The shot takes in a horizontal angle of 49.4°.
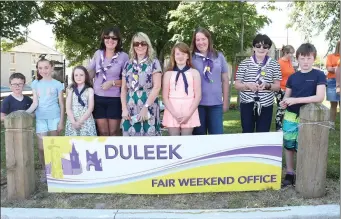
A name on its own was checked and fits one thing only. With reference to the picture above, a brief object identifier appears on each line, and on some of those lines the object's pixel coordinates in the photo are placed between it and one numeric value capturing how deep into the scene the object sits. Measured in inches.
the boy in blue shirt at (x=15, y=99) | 182.7
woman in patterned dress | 170.1
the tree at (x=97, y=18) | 614.5
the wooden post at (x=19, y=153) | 157.9
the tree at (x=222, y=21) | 447.5
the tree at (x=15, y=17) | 476.0
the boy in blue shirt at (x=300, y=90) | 156.5
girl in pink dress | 166.6
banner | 156.4
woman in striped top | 171.9
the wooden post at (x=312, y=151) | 151.3
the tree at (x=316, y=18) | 531.5
